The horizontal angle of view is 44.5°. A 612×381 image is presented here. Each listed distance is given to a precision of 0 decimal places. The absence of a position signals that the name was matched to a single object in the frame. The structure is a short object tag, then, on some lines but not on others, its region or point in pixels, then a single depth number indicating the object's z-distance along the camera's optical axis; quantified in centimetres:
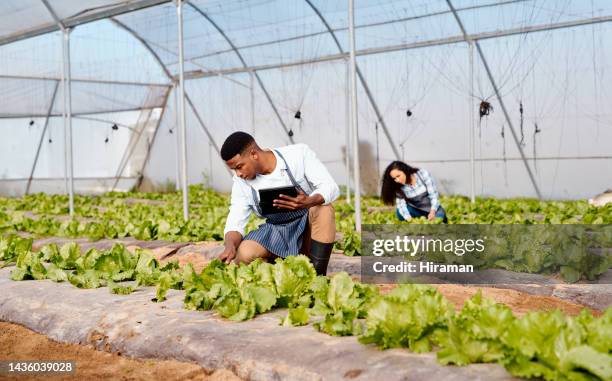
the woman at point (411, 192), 774
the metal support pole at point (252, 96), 1650
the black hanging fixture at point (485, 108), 1314
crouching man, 465
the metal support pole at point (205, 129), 1858
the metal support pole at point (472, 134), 1286
